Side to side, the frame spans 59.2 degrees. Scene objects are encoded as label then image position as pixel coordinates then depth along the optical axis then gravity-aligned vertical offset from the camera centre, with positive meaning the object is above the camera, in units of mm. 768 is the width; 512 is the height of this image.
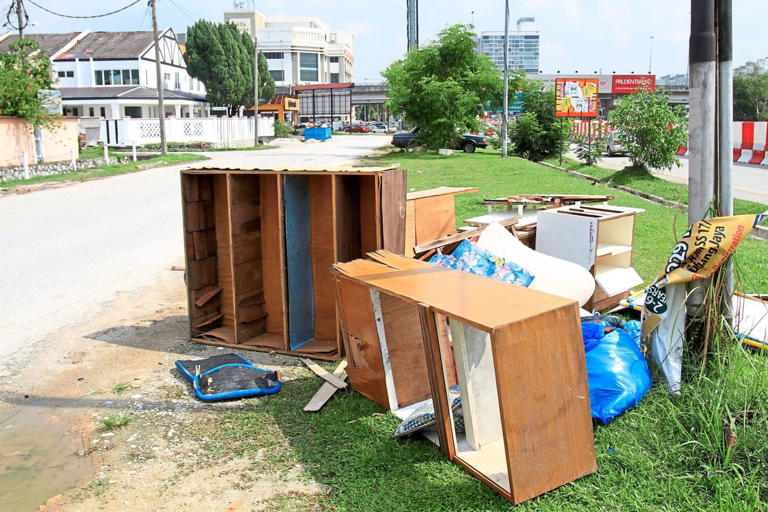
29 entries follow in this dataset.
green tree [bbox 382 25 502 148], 32000 +3641
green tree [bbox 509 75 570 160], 31500 +1368
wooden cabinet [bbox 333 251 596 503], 3264 -1152
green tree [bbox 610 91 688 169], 20203 +717
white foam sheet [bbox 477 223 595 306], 5945 -997
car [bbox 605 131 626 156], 31298 +404
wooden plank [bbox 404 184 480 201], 7057 -355
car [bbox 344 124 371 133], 84562 +4079
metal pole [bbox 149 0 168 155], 32469 +4353
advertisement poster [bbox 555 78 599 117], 29125 +2552
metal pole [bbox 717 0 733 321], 4328 +221
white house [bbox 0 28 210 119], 50625 +7715
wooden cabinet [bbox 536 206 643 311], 6648 -903
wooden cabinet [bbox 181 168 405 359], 5809 -728
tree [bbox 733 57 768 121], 62594 +5322
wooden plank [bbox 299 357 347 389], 4962 -1617
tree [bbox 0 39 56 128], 23453 +3152
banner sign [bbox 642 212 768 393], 4160 -787
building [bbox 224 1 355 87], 133125 +22621
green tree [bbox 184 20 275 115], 57781 +9071
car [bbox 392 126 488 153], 35438 +976
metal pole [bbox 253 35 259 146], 49647 +3346
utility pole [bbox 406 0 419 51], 53781 +11080
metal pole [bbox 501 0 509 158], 29983 +3468
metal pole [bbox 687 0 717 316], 4285 +256
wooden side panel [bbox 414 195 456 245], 6953 -612
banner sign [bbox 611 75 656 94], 85562 +9022
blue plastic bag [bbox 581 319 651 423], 4102 -1359
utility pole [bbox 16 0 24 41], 33188 +7765
